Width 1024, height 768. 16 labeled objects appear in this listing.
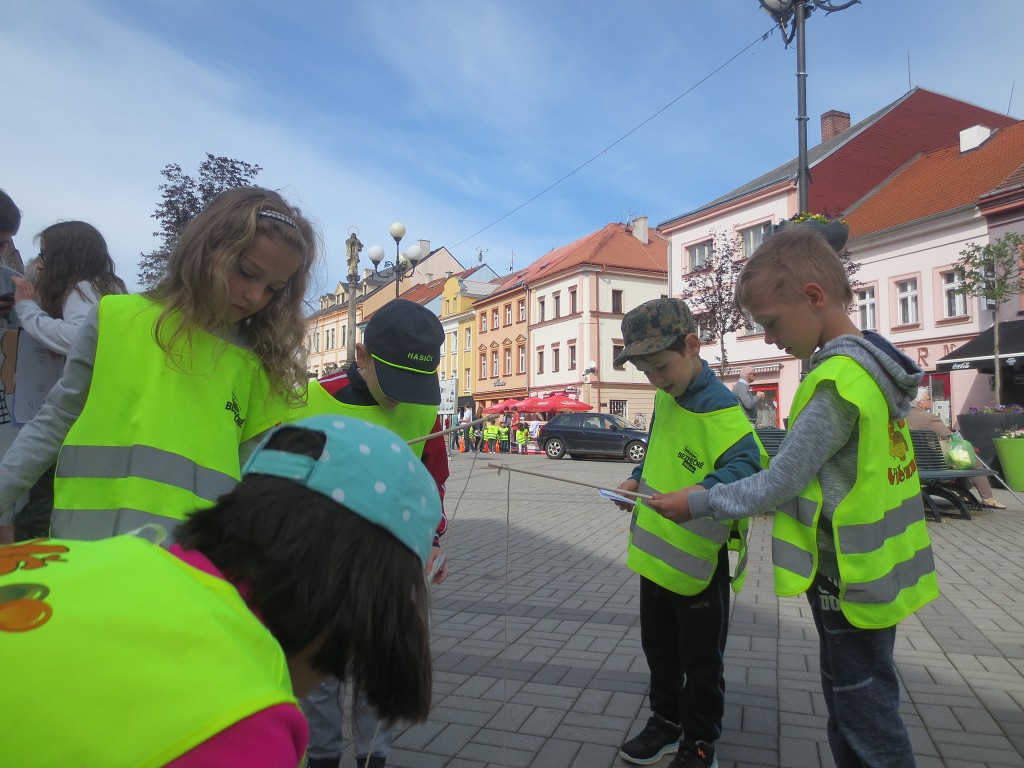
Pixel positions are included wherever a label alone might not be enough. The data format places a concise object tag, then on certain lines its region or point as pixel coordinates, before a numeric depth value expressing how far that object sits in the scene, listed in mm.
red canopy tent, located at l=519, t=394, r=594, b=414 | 31953
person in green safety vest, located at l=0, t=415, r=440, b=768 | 737
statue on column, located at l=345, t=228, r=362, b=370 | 16314
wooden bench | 8602
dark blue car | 23688
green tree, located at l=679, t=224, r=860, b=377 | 24531
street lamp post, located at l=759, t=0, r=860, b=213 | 8805
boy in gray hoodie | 1912
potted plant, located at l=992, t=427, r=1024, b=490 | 11438
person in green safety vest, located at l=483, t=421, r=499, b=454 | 26331
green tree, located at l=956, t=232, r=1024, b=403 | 17156
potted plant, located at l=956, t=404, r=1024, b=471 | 13195
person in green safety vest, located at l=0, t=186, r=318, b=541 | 1749
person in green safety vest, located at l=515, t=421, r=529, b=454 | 29891
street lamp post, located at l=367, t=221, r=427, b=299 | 17562
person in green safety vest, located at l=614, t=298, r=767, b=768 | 2580
